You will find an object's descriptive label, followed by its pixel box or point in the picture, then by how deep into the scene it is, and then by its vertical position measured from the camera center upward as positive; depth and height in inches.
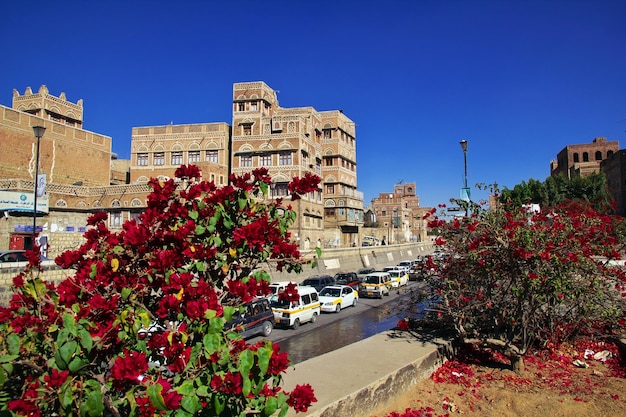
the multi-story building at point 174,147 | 1859.0 +402.8
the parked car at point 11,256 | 733.3 -35.0
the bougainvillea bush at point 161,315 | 121.0 -27.2
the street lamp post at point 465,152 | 639.1 +129.0
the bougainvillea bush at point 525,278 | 325.4 -36.3
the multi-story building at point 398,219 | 3348.9 +152.9
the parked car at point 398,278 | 1262.9 -133.3
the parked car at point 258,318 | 614.9 -126.0
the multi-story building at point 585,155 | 2972.4 +621.4
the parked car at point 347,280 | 1147.3 -123.3
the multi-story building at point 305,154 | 1727.2 +365.4
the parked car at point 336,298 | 891.4 -137.5
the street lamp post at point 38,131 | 709.9 +181.9
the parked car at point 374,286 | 1110.4 -135.8
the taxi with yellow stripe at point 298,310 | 723.4 -132.6
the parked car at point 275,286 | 860.7 -105.3
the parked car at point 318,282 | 1089.4 -122.9
